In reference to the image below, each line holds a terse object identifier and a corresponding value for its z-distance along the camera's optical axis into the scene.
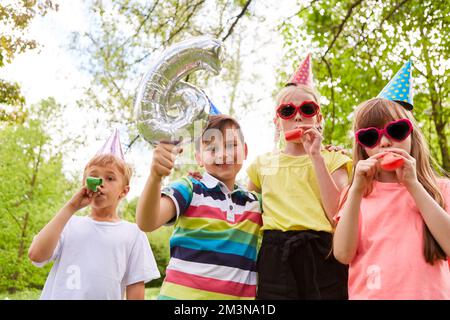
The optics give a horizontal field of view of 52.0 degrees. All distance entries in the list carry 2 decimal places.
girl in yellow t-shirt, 2.22
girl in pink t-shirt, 1.82
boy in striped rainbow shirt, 2.12
